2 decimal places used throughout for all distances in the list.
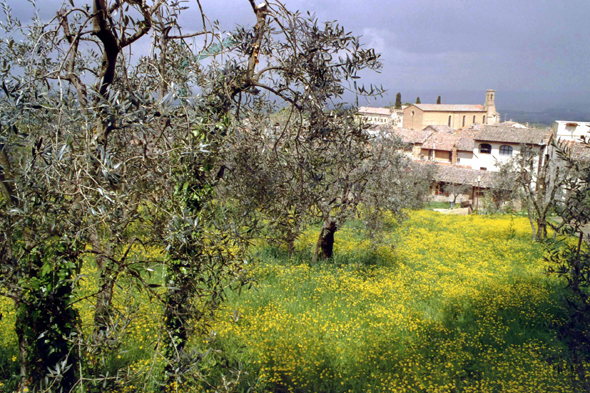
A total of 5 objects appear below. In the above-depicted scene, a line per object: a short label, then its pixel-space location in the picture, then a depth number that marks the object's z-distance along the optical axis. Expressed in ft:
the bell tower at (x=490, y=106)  296.30
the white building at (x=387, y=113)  246.68
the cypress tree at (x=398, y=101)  289.33
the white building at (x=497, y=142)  145.18
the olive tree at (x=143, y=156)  8.66
